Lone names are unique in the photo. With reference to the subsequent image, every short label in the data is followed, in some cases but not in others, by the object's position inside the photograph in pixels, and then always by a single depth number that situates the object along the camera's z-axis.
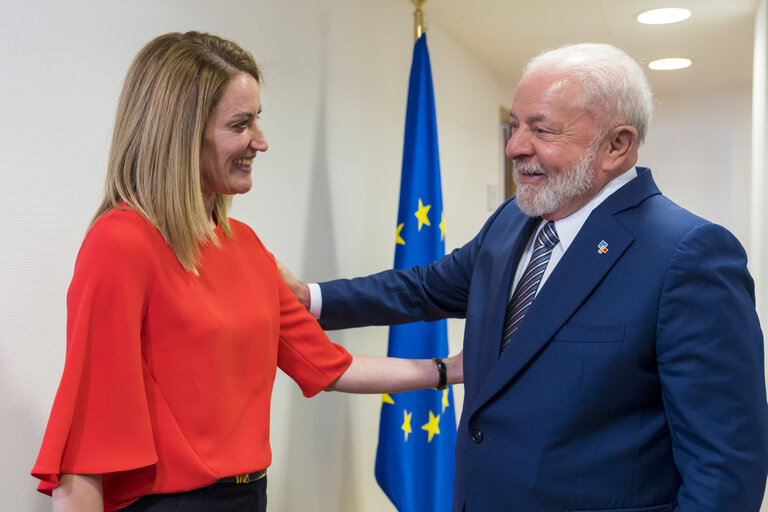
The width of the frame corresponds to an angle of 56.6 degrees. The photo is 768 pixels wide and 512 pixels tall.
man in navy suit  1.27
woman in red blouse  1.11
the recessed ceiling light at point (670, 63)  4.90
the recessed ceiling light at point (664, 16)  3.80
